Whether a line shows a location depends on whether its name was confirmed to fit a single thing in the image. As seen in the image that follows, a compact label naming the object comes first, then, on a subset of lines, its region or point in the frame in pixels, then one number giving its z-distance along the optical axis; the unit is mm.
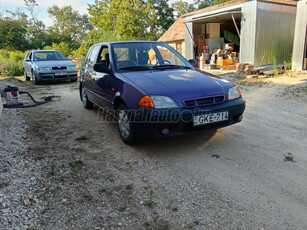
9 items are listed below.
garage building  12555
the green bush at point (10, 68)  18888
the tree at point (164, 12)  40906
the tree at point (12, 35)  37312
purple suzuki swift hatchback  3451
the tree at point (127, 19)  29922
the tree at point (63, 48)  30938
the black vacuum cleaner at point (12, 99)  6820
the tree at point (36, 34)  41188
